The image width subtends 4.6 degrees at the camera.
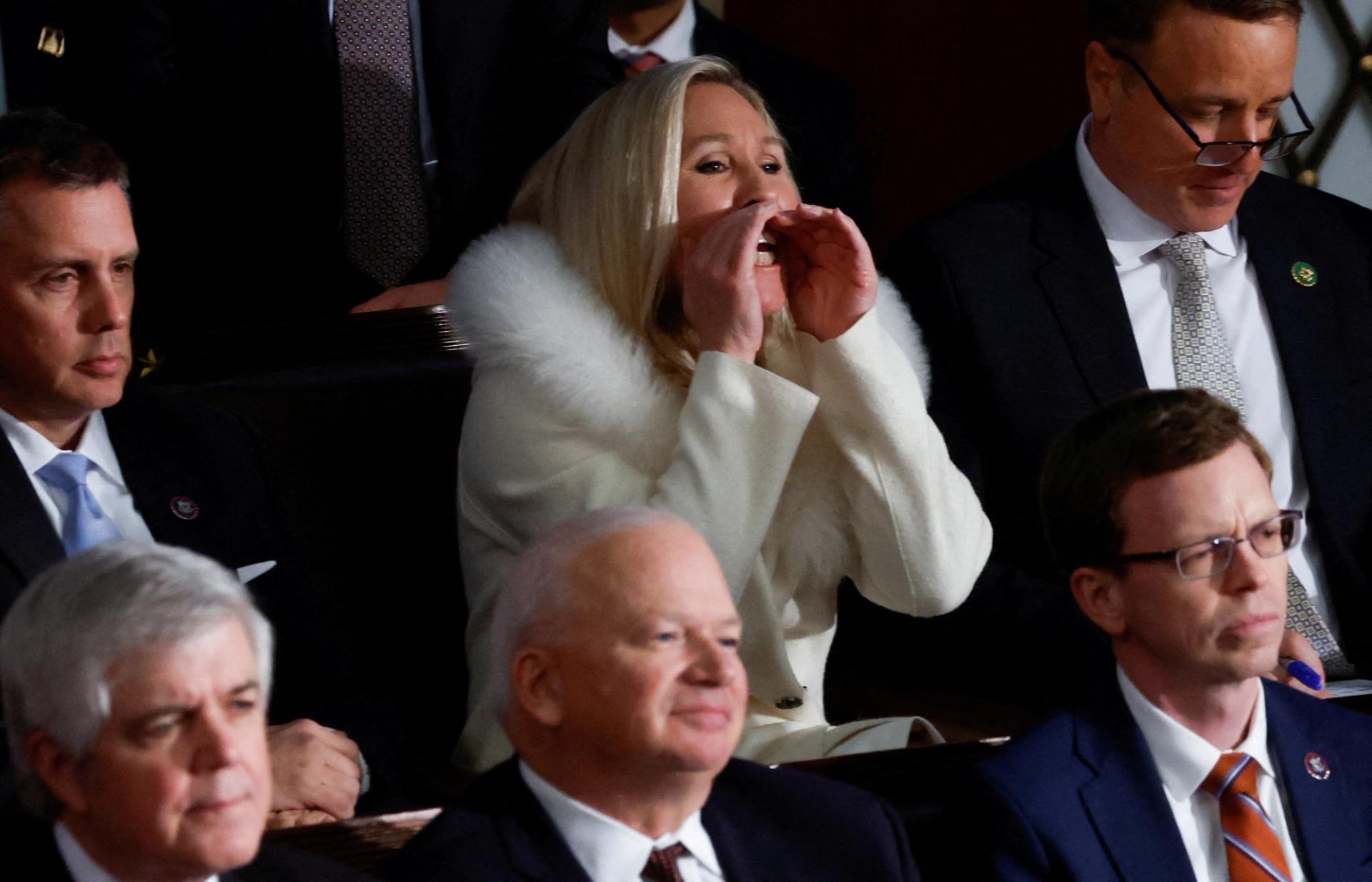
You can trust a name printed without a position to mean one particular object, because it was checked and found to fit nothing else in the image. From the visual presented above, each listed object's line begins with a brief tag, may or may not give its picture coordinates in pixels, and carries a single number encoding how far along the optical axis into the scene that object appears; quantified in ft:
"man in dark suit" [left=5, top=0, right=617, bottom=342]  49.48
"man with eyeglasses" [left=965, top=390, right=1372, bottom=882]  46.59
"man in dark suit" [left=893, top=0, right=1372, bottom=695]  48.96
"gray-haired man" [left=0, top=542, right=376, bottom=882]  45.45
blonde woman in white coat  47.78
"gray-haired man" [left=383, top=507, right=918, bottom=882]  46.03
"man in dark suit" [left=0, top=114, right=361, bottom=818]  47.08
